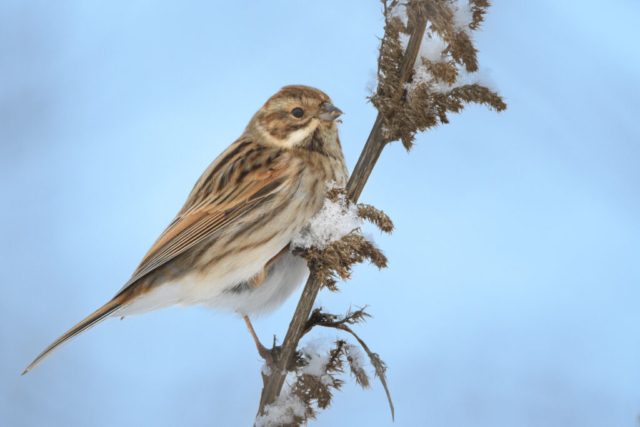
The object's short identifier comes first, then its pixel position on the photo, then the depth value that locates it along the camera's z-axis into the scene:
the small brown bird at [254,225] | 5.44
